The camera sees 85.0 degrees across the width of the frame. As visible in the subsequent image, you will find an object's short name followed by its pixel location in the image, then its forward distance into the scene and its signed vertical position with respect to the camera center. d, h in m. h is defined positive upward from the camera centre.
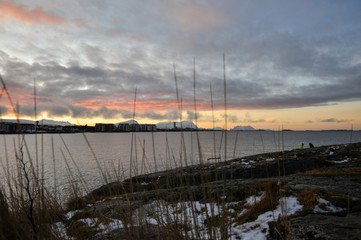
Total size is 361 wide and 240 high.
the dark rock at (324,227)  2.44 -1.44
